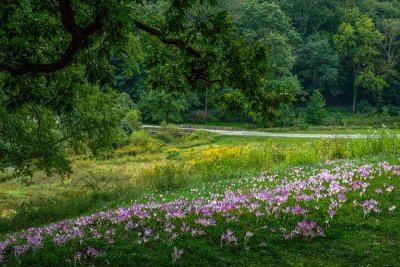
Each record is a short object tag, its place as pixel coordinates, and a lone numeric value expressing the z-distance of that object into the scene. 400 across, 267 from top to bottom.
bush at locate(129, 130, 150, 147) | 38.31
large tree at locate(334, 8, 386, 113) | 62.47
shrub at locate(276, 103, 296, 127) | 51.22
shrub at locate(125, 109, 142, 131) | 43.44
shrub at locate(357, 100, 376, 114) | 62.37
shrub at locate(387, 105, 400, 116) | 61.69
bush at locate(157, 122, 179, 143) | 42.72
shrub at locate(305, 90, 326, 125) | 53.66
